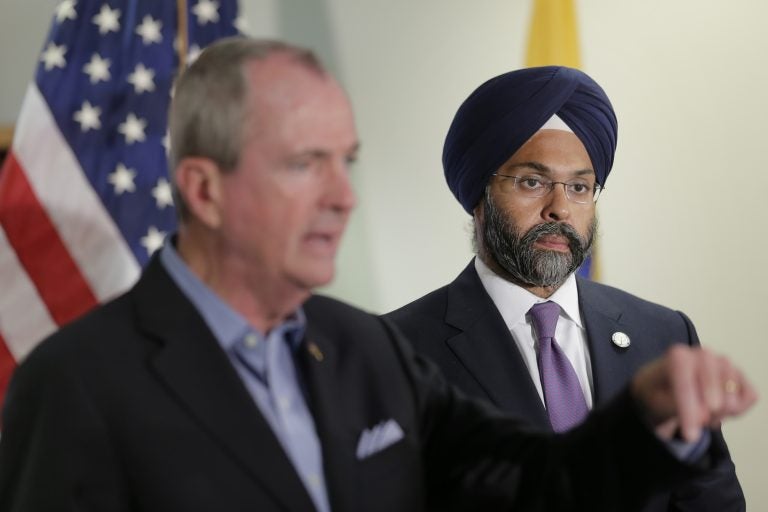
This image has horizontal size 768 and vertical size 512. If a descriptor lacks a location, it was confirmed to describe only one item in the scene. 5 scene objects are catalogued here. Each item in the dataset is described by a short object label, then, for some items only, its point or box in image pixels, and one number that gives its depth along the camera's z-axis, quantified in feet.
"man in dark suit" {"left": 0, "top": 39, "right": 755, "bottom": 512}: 6.84
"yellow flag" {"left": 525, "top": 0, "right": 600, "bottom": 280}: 22.54
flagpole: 18.52
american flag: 17.29
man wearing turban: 12.80
